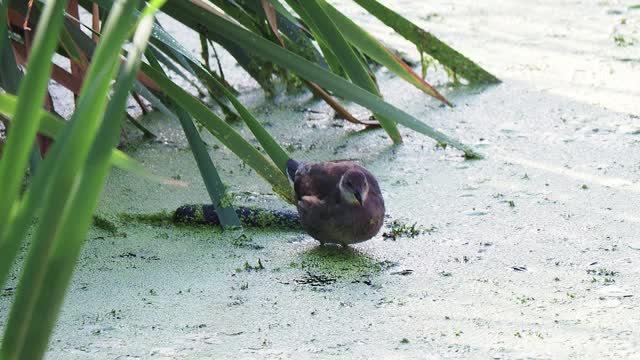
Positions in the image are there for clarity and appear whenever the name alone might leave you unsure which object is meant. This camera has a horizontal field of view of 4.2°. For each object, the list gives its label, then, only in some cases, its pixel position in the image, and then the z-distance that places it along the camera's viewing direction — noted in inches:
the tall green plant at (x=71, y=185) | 405.3
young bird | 556.0
